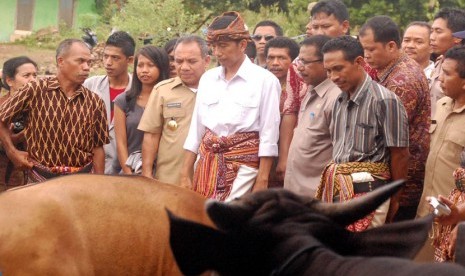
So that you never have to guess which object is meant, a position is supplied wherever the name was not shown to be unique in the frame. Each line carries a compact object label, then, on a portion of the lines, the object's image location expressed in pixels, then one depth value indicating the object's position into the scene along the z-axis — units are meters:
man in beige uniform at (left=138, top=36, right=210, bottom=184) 8.02
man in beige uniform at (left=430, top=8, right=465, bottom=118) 8.33
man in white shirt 7.25
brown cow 5.17
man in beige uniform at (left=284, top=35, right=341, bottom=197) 6.95
